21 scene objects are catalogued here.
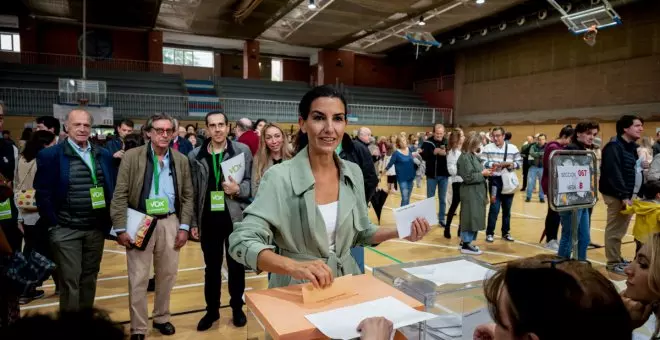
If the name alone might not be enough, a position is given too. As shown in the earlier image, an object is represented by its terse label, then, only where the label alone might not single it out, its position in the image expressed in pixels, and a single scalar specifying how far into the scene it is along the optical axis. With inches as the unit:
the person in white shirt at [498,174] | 237.3
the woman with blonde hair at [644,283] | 69.2
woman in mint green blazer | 59.2
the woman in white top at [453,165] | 253.3
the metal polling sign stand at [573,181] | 111.8
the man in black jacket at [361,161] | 138.3
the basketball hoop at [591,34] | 472.7
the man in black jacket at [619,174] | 177.5
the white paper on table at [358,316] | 42.3
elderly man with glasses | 121.1
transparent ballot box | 61.6
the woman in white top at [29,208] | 153.0
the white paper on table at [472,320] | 67.6
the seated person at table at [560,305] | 34.7
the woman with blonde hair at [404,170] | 301.4
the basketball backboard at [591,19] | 447.3
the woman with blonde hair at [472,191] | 214.2
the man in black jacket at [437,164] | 274.5
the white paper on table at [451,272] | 67.8
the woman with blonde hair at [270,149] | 152.4
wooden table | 43.3
